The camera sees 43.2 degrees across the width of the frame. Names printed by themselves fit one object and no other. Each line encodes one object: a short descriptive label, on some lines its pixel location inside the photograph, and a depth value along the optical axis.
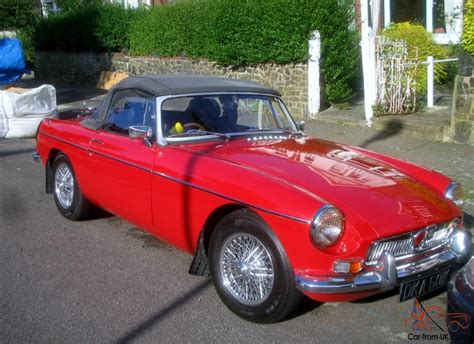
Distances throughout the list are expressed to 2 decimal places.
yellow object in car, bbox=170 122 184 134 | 4.88
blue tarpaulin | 13.26
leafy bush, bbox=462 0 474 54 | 8.15
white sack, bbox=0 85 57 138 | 11.43
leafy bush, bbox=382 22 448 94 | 10.84
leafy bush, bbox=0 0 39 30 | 26.67
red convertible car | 3.55
